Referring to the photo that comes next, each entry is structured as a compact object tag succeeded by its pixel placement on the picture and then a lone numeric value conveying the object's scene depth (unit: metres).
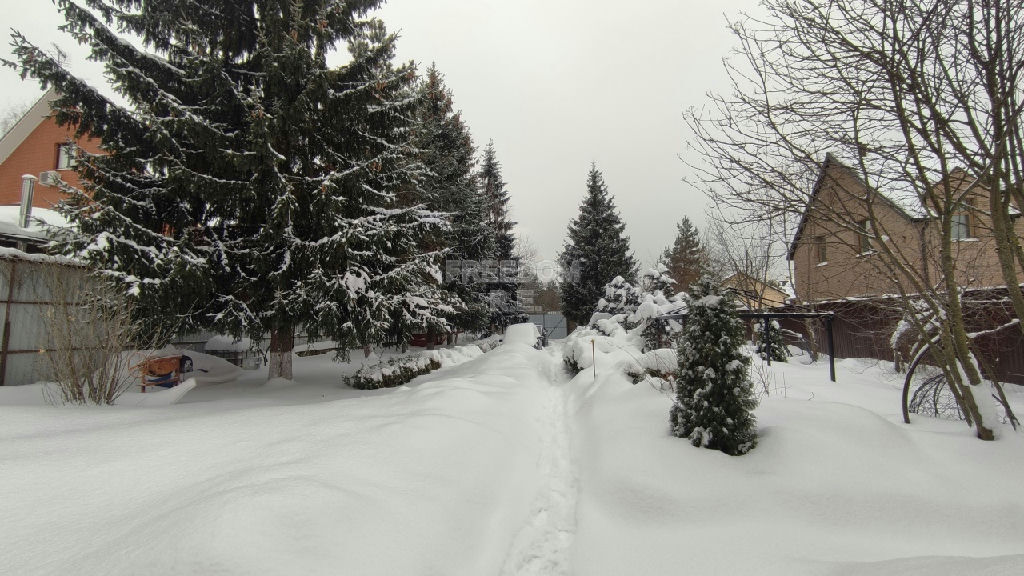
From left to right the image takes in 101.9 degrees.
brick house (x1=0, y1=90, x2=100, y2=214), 15.40
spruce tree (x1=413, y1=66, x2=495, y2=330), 15.84
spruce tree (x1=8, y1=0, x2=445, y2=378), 6.58
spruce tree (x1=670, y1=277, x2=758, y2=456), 3.73
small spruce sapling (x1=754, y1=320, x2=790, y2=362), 8.72
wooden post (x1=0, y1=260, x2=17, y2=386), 6.99
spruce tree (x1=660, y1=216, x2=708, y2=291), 41.60
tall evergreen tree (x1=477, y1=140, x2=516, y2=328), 20.91
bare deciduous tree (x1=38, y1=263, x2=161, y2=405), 5.39
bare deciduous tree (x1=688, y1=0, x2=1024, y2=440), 2.99
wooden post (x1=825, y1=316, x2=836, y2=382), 5.57
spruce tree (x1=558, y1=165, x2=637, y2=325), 25.39
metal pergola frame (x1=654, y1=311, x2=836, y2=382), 5.62
